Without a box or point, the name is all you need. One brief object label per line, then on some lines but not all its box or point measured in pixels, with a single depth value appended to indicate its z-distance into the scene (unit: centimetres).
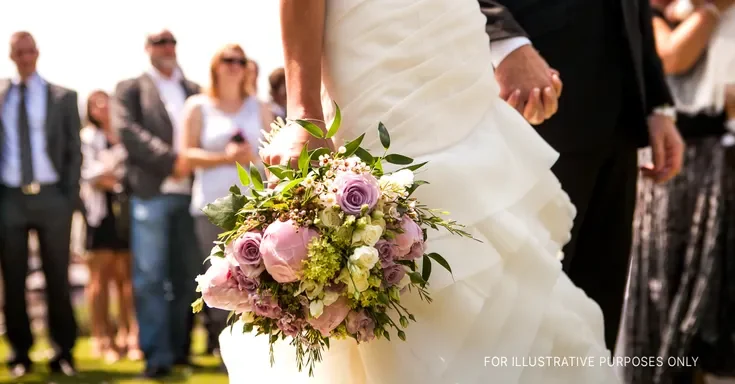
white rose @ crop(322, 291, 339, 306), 200
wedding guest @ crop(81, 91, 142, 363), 802
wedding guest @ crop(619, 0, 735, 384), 459
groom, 308
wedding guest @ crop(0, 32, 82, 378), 714
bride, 227
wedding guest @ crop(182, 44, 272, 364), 648
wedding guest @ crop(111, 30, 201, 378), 680
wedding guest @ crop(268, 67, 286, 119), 772
